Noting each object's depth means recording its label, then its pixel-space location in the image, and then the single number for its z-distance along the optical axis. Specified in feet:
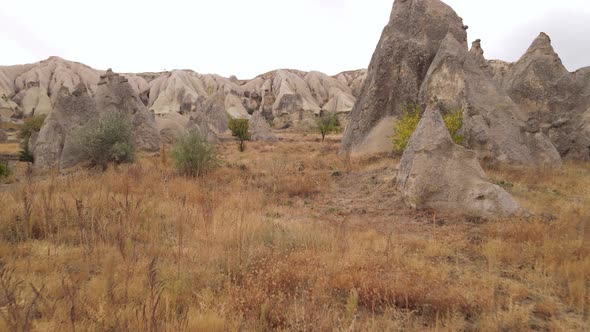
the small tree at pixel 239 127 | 91.37
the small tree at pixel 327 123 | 107.69
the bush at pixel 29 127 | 95.28
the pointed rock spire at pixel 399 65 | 59.67
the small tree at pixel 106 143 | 44.68
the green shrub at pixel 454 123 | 42.52
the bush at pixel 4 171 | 38.58
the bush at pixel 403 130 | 46.01
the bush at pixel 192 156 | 40.52
